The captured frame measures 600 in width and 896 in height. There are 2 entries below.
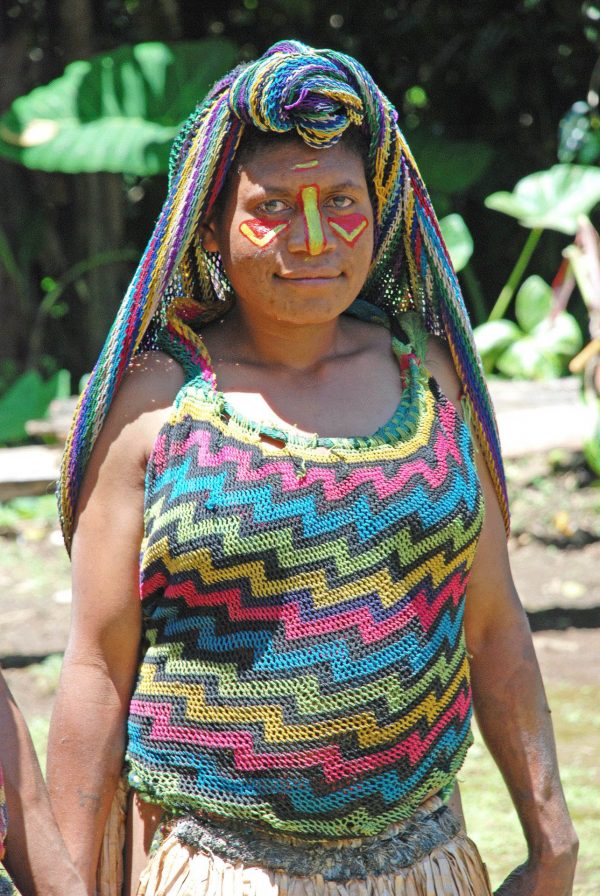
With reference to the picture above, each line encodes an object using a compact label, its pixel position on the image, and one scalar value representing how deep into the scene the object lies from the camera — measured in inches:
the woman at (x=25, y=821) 127.9
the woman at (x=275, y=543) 142.5
